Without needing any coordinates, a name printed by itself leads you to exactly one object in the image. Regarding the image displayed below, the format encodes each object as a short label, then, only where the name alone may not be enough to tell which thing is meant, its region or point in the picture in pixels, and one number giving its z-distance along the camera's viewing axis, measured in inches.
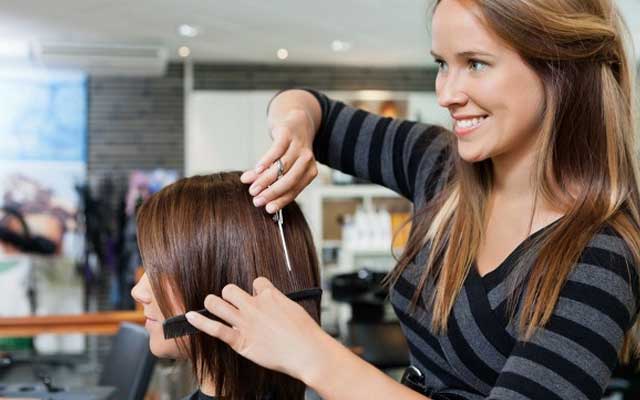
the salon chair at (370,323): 134.1
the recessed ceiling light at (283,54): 247.8
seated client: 45.7
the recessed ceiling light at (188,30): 212.2
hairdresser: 31.7
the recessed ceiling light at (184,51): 241.8
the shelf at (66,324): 127.7
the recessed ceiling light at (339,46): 234.7
